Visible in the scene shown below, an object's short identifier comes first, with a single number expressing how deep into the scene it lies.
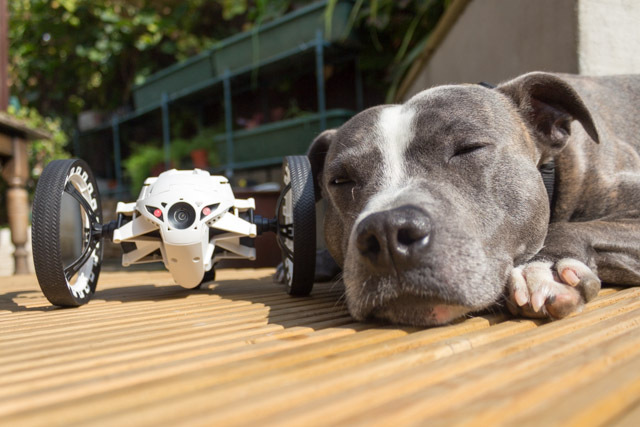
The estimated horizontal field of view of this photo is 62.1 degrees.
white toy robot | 0.33
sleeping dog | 0.27
